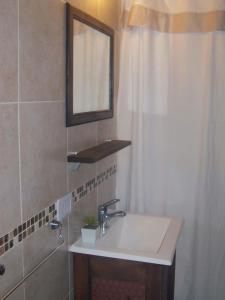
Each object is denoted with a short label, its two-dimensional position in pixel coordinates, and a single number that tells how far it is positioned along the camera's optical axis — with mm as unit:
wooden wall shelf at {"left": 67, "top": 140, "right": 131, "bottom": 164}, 1694
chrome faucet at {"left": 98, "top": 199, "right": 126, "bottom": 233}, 2080
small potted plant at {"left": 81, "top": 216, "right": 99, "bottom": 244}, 1867
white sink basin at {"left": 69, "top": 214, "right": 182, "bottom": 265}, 1739
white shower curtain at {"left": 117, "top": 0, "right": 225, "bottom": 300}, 2402
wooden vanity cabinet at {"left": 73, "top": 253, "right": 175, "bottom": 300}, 1752
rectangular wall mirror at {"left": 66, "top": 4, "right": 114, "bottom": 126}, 1667
